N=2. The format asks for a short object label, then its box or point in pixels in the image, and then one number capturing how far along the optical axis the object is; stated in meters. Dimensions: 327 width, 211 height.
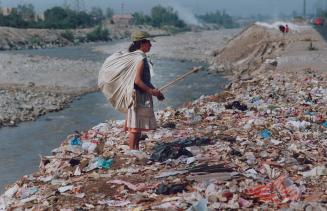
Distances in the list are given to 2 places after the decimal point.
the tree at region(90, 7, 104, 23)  126.16
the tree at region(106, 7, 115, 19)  136.88
